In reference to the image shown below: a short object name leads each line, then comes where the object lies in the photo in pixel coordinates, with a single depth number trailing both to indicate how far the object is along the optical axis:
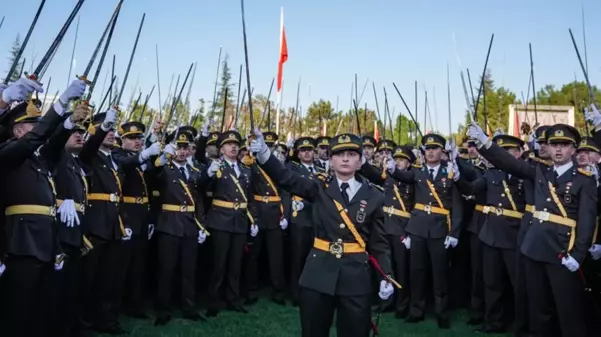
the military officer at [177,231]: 7.34
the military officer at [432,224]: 7.86
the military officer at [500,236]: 7.25
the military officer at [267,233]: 8.92
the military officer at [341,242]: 4.46
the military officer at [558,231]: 5.45
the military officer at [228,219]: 7.93
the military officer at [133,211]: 6.98
